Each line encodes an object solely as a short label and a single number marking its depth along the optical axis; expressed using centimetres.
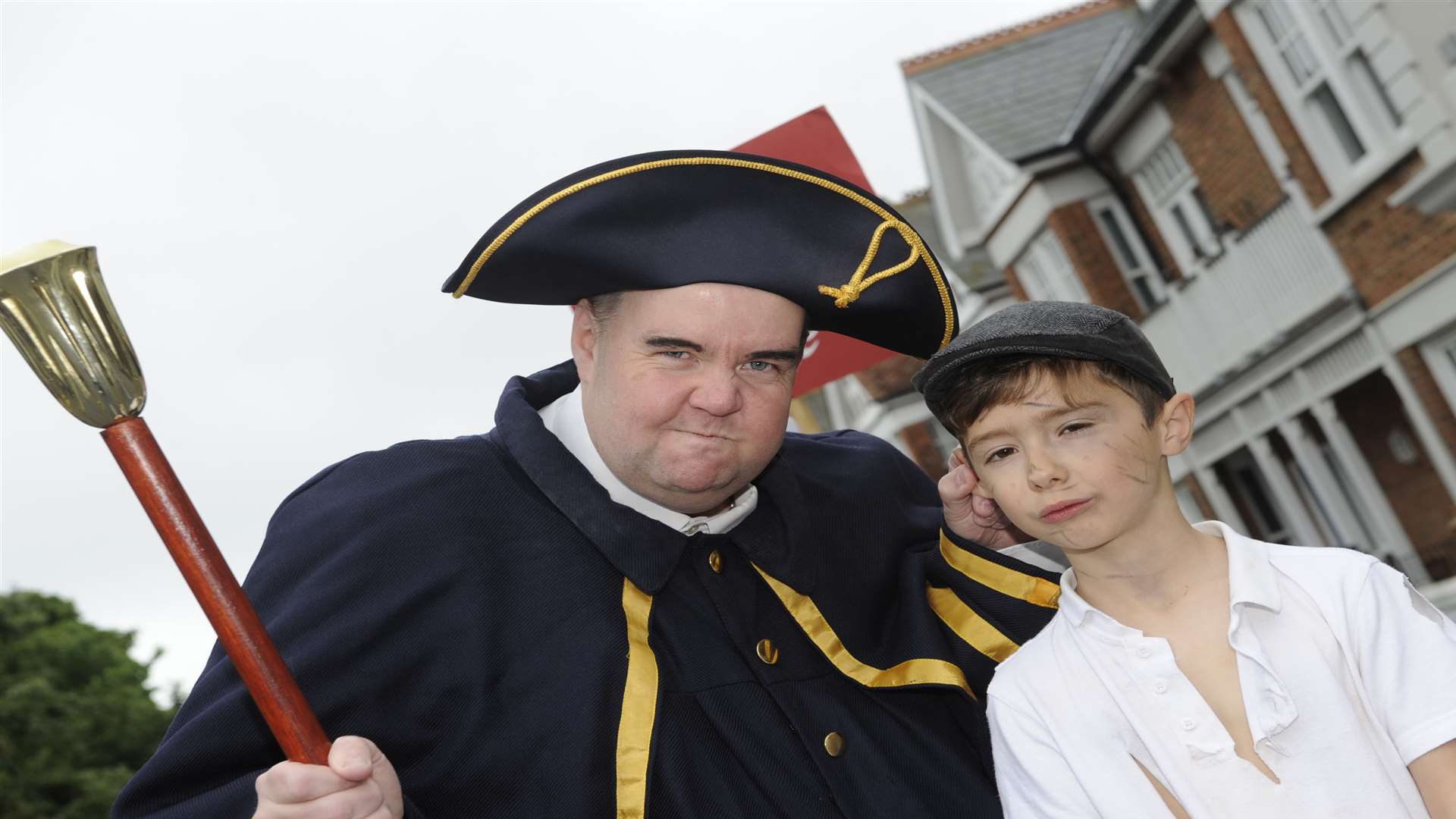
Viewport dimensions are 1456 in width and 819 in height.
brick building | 1187
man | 272
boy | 236
